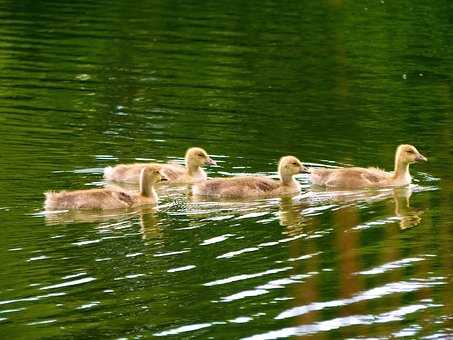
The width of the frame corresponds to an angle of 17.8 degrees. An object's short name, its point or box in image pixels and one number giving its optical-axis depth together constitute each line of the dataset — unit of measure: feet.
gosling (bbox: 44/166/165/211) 59.41
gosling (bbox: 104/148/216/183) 67.21
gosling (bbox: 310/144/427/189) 65.41
